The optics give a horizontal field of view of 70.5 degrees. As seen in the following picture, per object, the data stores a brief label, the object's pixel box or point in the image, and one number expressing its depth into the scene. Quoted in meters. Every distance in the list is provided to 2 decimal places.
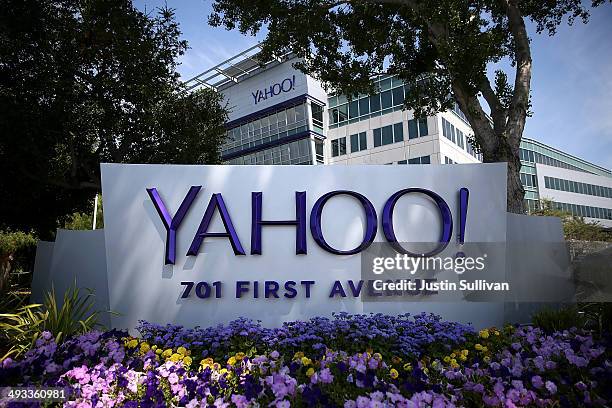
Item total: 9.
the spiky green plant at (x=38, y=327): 4.91
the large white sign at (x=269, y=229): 6.46
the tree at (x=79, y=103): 10.88
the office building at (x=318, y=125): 35.47
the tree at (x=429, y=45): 10.07
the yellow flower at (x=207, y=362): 4.09
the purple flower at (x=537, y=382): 3.21
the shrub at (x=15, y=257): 7.82
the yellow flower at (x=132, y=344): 4.66
